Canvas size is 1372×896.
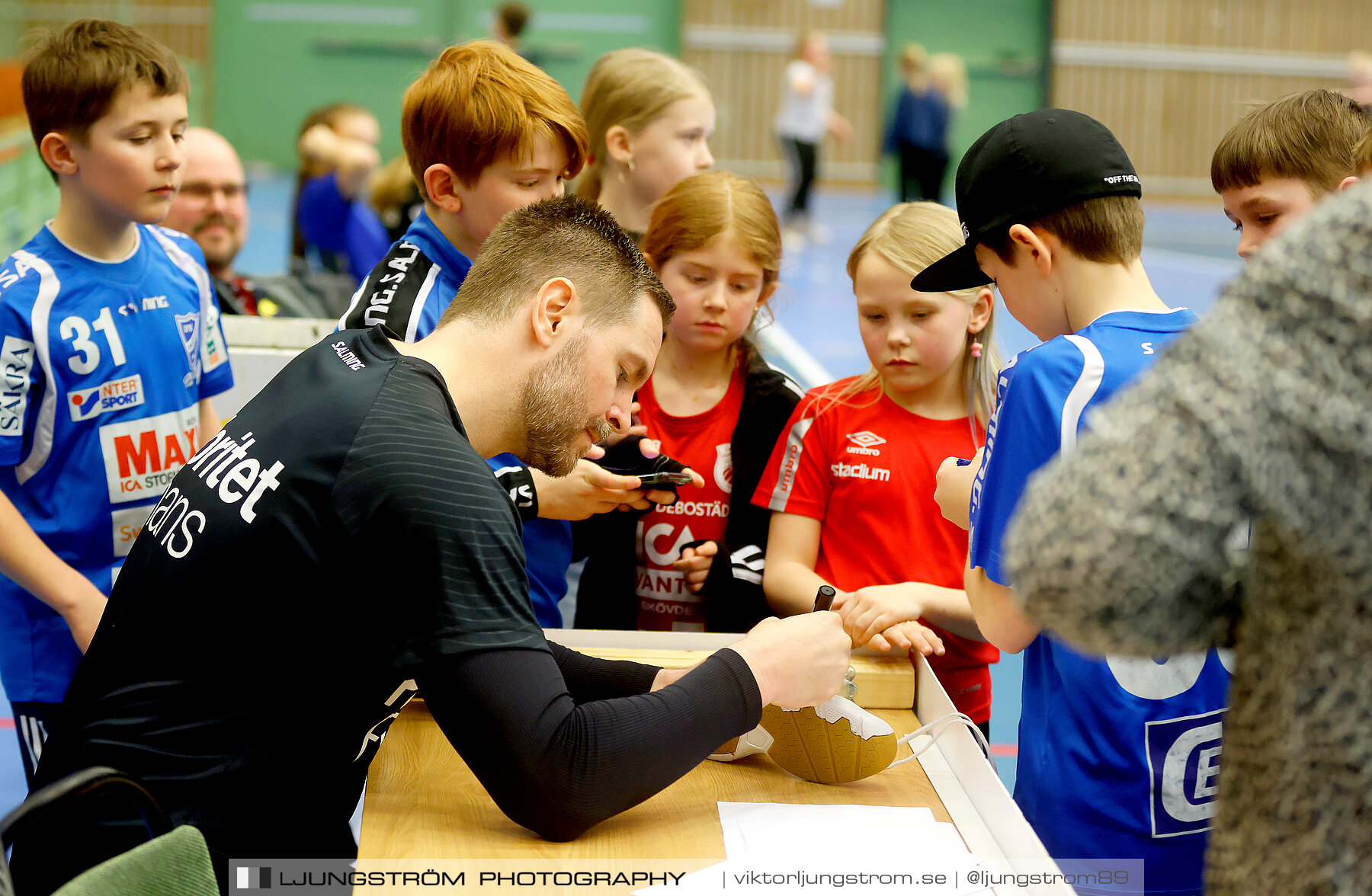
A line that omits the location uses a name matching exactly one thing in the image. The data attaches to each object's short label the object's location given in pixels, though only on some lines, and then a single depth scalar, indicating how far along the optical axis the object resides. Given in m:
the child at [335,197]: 6.32
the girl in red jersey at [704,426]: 2.48
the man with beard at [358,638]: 1.29
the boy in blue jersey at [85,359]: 2.24
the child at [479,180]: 2.17
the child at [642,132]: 3.13
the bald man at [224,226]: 4.20
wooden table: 1.34
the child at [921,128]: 14.45
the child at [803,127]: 14.16
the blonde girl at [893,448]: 2.29
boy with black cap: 1.47
